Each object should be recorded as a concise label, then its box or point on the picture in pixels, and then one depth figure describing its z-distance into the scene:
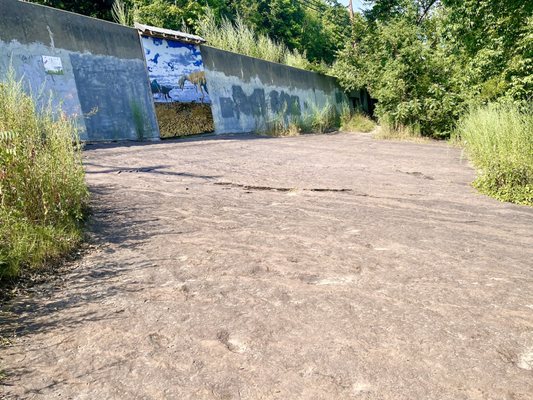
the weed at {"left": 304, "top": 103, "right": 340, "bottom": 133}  15.00
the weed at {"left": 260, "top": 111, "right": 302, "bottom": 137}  12.59
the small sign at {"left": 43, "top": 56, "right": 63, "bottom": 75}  7.31
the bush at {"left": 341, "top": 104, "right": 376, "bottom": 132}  16.84
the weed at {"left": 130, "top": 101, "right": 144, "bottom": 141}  8.97
